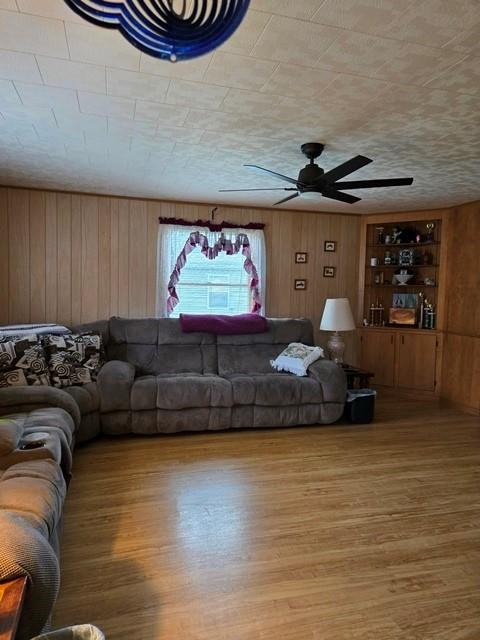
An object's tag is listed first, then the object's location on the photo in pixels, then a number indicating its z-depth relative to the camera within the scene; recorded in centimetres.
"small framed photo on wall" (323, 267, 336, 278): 572
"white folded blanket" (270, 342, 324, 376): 439
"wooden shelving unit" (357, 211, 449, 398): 529
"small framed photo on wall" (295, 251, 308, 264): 561
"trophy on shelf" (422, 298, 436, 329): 539
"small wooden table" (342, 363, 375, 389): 477
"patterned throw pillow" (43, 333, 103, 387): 380
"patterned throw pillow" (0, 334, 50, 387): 359
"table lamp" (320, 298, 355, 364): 488
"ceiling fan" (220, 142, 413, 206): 299
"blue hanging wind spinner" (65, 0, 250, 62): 119
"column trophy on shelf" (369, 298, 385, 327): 581
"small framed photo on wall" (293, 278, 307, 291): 564
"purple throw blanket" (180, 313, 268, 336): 473
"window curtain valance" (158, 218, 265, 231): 513
